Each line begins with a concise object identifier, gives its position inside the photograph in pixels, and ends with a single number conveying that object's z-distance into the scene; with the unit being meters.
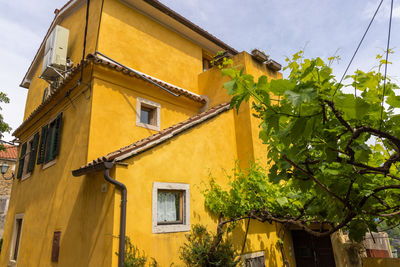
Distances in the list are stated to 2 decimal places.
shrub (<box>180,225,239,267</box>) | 5.41
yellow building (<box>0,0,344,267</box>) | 5.39
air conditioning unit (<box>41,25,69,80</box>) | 8.35
